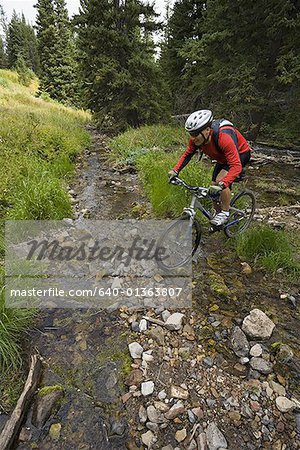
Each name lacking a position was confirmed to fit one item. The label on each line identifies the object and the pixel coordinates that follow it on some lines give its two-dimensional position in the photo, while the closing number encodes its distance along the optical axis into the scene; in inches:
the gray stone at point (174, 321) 142.6
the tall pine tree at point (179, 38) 725.9
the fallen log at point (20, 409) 94.6
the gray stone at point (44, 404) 104.2
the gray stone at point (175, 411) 104.9
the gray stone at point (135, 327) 143.3
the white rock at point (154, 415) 103.7
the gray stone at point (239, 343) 130.5
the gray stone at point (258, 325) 136.4
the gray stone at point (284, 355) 125.3
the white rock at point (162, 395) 111.3
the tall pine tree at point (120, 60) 619.8
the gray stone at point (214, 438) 94.5
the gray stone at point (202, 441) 95.1
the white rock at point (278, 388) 112.2
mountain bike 177.0
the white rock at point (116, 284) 175.1
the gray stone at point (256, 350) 127.6
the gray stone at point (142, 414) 104.4
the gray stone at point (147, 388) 113.1
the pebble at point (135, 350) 129.0
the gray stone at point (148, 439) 98.0
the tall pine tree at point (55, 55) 1381.6
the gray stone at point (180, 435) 98.6
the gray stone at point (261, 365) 120.8
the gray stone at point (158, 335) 136.1
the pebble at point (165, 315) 150.0
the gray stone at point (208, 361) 125.2
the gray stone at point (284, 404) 106.3
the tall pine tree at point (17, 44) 1983.3
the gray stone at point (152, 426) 101.4
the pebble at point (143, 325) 143.1
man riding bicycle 160.7
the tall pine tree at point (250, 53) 402.6
